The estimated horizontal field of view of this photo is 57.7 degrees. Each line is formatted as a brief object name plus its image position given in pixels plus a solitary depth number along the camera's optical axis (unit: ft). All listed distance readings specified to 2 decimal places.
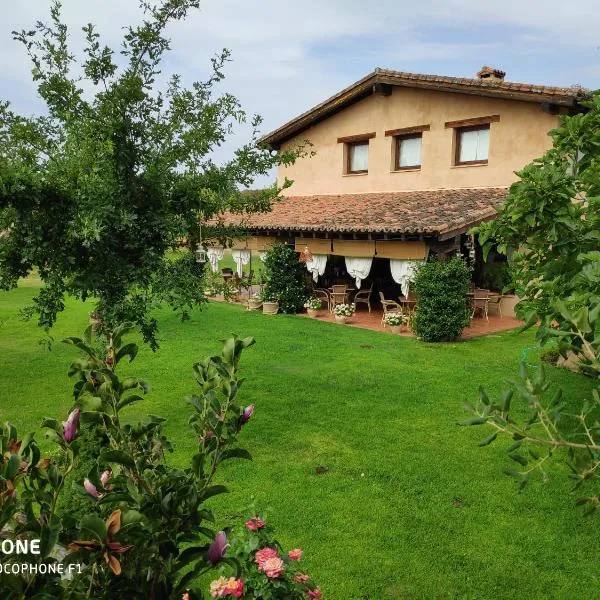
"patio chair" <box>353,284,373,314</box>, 57.31
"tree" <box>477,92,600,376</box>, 11.60
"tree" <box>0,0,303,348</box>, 17.62
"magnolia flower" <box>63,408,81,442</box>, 5.25
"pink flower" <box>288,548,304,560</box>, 9.86
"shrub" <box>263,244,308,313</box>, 58.18
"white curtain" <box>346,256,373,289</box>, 51.42
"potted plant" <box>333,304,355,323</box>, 51.90
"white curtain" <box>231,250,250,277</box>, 65.72
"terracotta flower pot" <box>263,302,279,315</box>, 57.57
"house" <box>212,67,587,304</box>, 46.65
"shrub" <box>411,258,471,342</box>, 42.78
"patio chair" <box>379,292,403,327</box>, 48.65
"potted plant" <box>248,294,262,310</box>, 59.82
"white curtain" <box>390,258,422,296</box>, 47.11
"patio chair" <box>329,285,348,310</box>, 55.62
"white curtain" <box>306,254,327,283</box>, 56.29
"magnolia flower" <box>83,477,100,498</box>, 5.47
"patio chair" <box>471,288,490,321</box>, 51.57
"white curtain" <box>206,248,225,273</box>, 70.18
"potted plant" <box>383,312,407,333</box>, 47.19
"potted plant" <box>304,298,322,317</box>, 55.83
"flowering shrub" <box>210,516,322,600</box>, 8.95
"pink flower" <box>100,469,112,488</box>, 6.12
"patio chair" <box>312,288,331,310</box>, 58.18
